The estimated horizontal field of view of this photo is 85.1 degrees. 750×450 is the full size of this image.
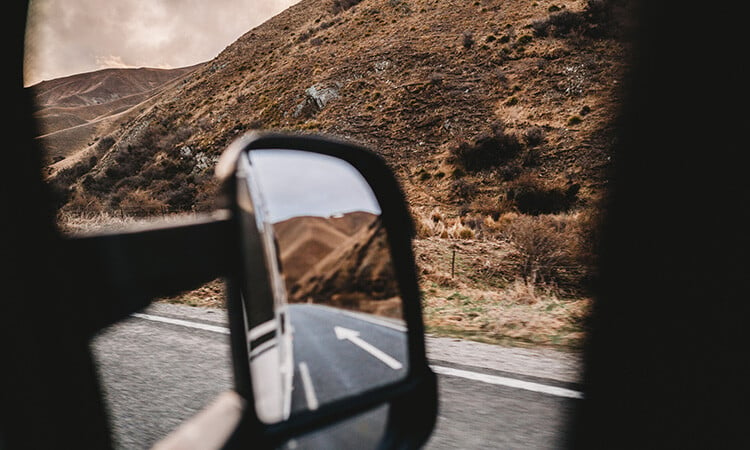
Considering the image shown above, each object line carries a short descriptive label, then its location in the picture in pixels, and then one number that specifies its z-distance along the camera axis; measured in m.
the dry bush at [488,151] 23.17
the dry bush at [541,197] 18.64
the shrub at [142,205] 15.76
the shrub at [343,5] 50.19
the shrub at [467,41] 31.88
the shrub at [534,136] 23.02
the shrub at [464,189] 21.10
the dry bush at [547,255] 8.69
